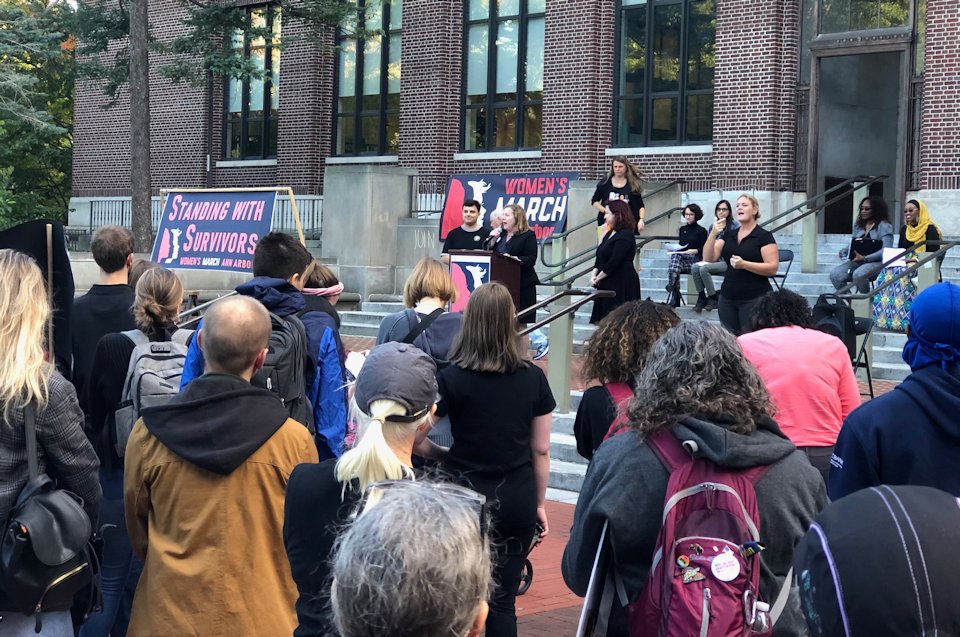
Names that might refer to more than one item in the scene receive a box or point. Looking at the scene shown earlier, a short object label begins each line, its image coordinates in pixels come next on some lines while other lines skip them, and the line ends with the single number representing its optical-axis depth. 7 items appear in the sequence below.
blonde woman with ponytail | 3.47
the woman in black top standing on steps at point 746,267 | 10.91
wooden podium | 12.95
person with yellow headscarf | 14.48
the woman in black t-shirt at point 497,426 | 5.16
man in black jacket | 6.23
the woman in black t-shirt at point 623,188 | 16.03
